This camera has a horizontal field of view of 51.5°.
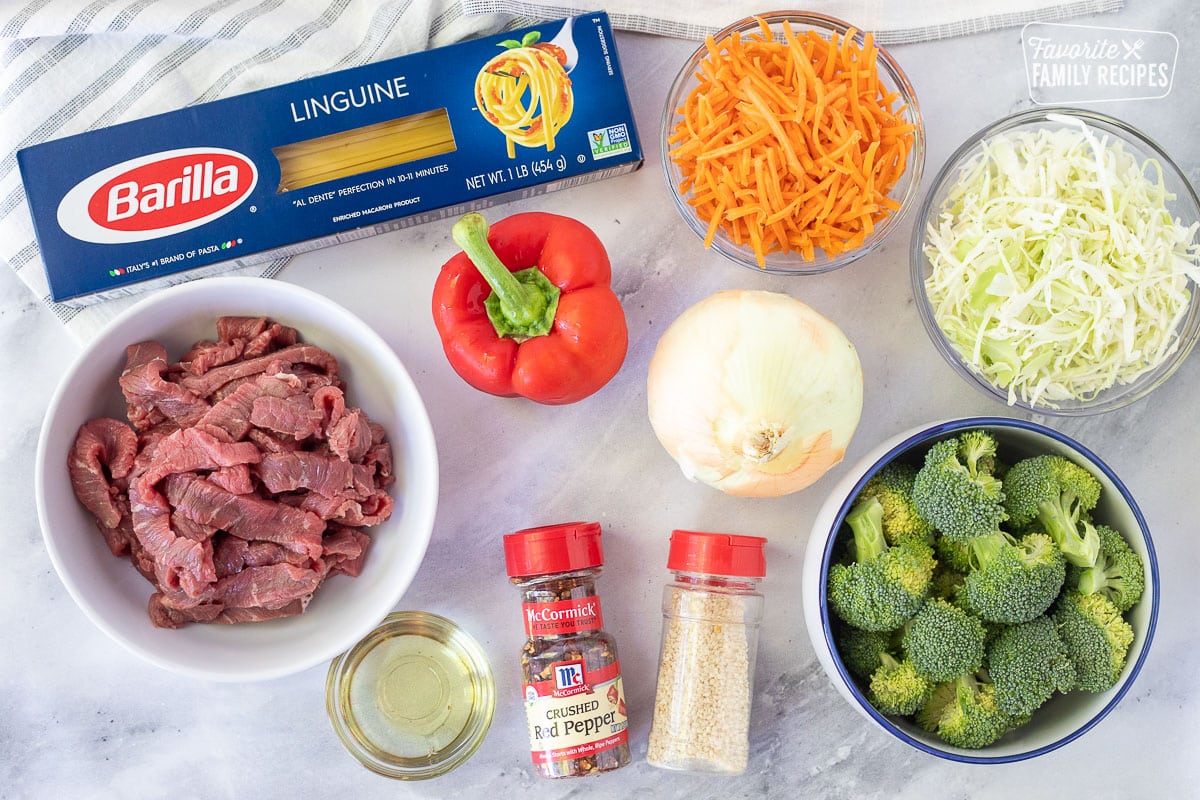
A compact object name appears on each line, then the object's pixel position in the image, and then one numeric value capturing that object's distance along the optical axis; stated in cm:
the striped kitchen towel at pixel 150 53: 58
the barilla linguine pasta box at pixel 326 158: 55
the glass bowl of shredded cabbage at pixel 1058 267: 55
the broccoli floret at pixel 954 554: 55
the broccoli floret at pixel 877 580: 53
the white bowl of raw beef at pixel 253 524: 52
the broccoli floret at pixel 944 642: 53
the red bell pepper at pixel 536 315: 55
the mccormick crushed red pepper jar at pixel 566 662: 55
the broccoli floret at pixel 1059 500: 53
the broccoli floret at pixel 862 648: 55
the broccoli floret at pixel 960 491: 52
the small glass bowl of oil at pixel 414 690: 58
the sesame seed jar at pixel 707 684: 57
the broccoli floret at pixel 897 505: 55
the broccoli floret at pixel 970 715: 54
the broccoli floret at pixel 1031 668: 53
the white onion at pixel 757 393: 54
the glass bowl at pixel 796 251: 58
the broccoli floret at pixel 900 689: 54
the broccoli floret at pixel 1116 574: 53
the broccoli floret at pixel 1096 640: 53
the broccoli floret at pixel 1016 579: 52
